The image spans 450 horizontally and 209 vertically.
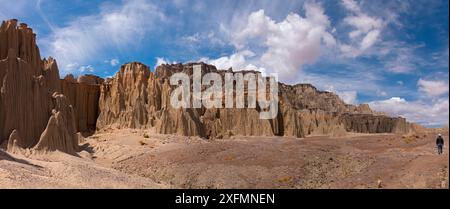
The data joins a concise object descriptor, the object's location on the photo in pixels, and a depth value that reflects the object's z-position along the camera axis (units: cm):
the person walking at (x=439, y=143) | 2675
